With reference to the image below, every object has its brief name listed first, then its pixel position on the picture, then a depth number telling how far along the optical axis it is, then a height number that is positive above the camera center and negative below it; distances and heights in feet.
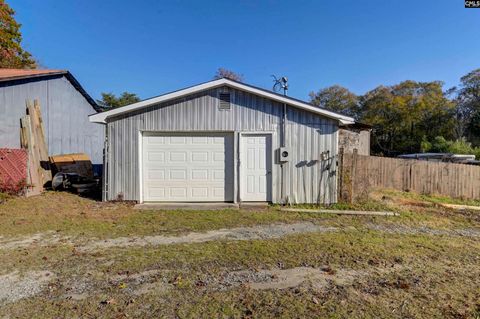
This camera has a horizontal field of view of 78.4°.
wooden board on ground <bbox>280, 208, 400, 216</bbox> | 24.39 -4.50
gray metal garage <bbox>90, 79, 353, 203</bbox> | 27.45 +0.94
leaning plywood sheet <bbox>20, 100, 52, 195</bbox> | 30.17 +1.36
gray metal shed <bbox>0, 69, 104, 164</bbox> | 35.35 +7.13
